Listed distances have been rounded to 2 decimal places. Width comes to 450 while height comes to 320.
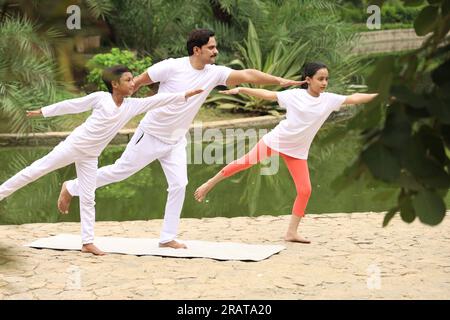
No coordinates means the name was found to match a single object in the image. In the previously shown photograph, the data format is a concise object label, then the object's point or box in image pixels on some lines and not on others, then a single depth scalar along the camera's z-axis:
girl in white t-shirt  11.19
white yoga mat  10.38
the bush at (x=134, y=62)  25.26
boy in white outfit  10.30
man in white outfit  10.72
